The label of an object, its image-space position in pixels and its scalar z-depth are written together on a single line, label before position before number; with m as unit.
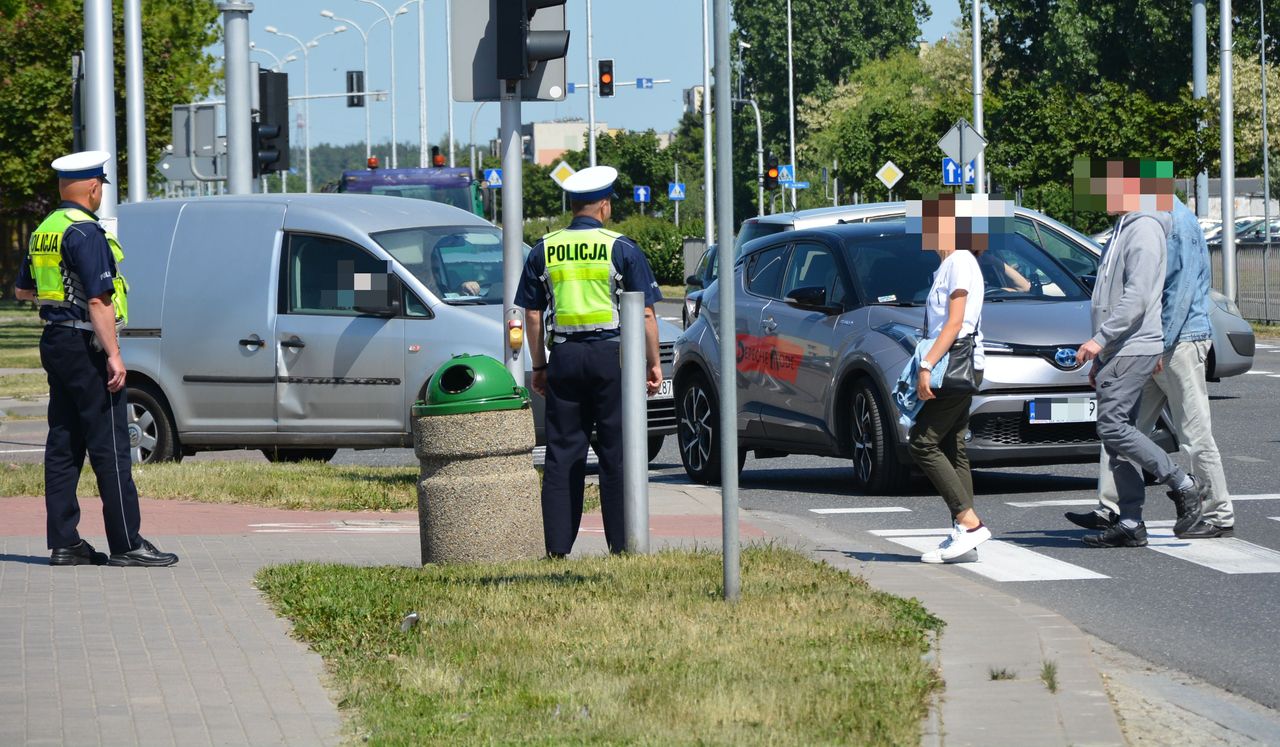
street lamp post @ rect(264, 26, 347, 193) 75.12
